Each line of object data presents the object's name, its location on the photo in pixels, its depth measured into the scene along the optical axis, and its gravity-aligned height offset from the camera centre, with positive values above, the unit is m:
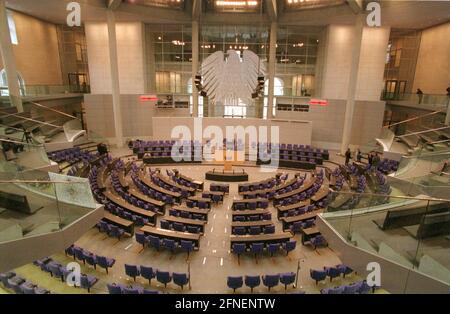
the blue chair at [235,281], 7.67 -5.11
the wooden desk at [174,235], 9.67 -4.96
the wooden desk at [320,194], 12.84 -4.78
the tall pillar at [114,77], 20.55 +1.05
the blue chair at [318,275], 7.98 -5.12
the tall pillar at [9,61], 16.64 +1.73
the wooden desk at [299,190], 13.58 -4.88
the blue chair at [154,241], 9.55 -5.04
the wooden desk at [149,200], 12.41 -4.90
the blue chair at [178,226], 10.62 -5.07
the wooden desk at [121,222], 10.57 -4.95
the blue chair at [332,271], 8.23 -5.17
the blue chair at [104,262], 8.34 -5.06
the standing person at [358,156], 20.45 -4.51
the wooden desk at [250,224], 10.49 -4.92
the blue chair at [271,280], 7.84 -5.18
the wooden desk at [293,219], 11.12 -4.96
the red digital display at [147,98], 24.89 -0.60
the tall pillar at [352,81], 19.61 +0.93
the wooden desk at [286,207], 12.07 -4.94
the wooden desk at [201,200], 12.85 -4.94
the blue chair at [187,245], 9.31 -5.07
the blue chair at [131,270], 8.01 -5.09
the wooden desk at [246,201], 12.79 -4.94
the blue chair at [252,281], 7.75 -5.16
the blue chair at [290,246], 9.44 -5.09
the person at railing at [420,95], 21.16 -0.02
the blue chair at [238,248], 9.22 -5.07
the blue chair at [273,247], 9.38 -5.12
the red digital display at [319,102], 24.22 -0.74
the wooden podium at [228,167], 17.31 -4.89
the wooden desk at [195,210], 11.58 -4.90
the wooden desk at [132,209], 11.34 -4.85
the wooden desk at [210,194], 13.68 -4.96
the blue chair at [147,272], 8.01 -5.11
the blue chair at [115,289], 7.01 -4.93
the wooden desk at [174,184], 14.40 -4.88
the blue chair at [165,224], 10.69 -5.01
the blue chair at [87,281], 7.58 -5.14
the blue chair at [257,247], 9.31 -5.09
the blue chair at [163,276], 7.88 -5.15
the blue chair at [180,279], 7.75 -5.13
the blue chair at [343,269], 8.39 -5.22
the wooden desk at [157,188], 13.64 -4.85
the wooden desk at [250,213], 11.52 -4.94
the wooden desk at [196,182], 15.20 -4.91
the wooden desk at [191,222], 10.69 -4.96
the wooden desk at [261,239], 9.59 -4.97
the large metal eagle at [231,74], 14.32 +0.92
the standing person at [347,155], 19.01 -4.15
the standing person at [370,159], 18.11 -4.17
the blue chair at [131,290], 6.80 -4.85
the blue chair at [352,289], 7.36 -5.11
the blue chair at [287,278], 7.84 -5.12
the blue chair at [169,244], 9.41 -5.07
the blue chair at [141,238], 9.71 -5.04
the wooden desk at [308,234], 10.13 -5.03
